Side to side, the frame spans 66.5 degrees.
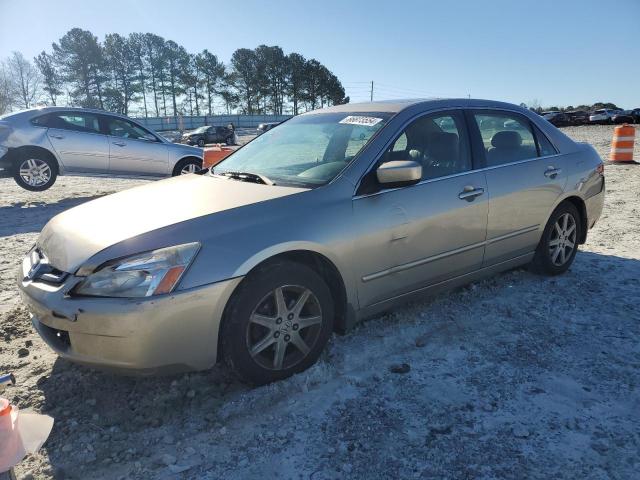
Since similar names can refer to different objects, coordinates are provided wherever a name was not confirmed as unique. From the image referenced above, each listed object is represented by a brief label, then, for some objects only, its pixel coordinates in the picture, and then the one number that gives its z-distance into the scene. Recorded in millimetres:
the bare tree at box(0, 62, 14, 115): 55000
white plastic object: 1844
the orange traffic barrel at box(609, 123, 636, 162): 12773
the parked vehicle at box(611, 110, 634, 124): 42781
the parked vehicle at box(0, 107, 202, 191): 8633
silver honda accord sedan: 2402
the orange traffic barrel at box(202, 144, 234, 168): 9406
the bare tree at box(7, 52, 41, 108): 58562
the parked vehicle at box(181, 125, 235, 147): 33562
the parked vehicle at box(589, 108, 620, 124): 43656
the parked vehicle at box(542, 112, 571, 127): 45912
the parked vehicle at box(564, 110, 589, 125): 45844
